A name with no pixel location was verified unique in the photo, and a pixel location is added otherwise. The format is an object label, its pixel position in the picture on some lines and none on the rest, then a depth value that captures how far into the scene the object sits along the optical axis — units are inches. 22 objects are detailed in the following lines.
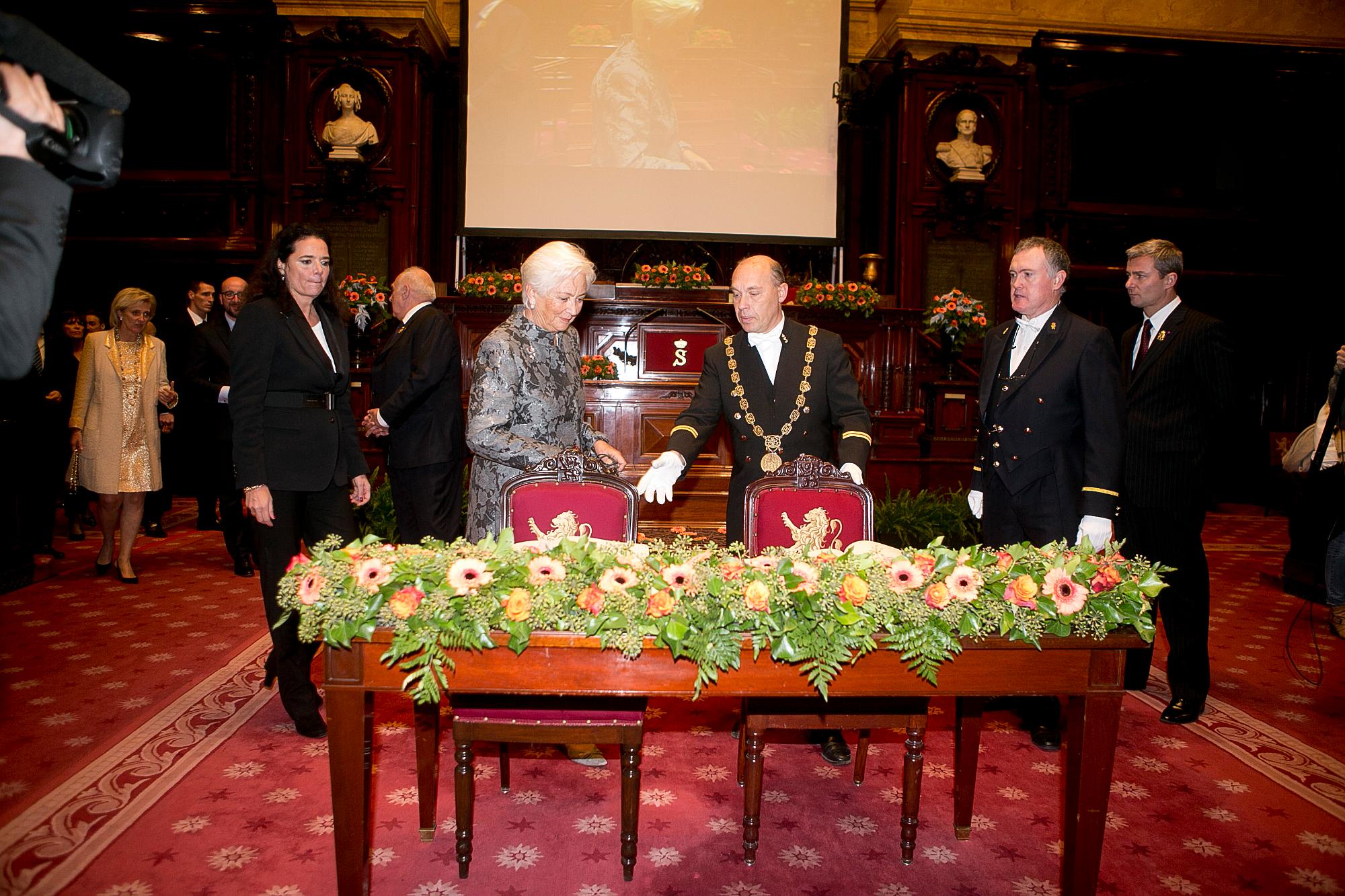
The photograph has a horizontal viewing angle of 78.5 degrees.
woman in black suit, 109.0
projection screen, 342.3
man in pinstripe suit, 133.6
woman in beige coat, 197.2
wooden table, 66.8
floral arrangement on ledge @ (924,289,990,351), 287.4
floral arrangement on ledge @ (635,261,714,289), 294.4
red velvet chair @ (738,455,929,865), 87.7
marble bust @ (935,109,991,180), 335.0
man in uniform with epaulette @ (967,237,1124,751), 106.1
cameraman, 49.6
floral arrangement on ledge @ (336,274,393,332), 271.0
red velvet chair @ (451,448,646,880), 82.1
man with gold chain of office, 114.9
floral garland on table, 64.1
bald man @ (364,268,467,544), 143.3
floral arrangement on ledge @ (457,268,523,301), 282.2
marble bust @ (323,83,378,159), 321.7
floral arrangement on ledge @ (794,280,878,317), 287.3
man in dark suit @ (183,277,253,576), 213.3
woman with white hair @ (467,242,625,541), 106.1
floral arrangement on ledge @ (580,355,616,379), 266.1
